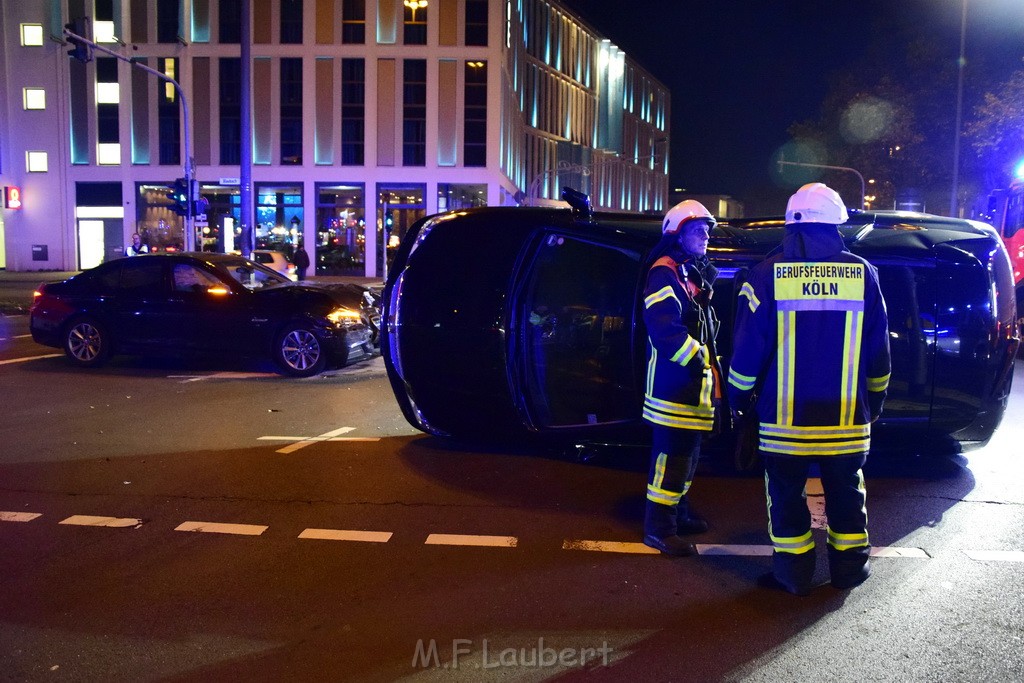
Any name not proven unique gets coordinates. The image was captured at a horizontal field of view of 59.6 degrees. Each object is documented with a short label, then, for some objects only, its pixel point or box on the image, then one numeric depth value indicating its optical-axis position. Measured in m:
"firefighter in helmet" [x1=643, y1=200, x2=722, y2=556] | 4.46
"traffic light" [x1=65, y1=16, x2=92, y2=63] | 19.38
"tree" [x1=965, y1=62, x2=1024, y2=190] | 23.08
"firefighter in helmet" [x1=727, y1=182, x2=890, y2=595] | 4.05
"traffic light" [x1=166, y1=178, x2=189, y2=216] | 22.50
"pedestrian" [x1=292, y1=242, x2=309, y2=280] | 26.03
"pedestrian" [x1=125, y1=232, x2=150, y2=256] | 29.89
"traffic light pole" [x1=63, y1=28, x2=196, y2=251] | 22.71
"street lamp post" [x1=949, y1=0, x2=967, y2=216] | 24.80
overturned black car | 5.68
